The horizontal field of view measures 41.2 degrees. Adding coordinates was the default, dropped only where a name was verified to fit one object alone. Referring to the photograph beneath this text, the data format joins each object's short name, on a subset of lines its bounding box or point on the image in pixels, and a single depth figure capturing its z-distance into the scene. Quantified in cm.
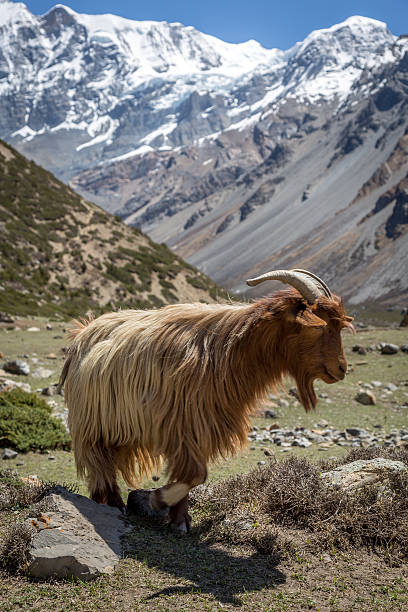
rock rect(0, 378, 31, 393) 1181
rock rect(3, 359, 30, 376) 1452
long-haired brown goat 542
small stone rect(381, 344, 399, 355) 2009
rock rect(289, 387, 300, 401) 1481
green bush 936
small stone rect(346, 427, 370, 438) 1135
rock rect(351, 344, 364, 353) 2070
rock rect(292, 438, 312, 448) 1057
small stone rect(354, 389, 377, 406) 1469
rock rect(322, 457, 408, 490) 639
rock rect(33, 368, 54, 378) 1466
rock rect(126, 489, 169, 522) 593
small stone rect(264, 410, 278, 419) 1320
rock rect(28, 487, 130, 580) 462
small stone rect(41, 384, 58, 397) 1289
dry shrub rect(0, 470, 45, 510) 596
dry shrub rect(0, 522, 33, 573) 471
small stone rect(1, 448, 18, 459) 891
